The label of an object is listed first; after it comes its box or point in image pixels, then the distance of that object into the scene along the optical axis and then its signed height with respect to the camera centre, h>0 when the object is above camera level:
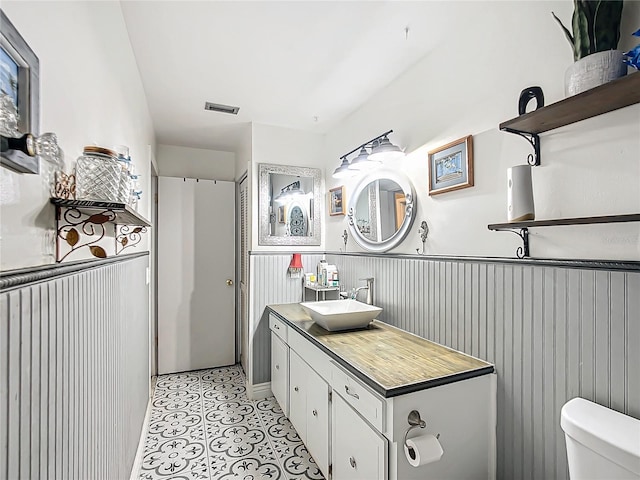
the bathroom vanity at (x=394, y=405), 1.30 -0.72
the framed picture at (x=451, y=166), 1.67 +0.40
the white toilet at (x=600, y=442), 0.89 -0.58
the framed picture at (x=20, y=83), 0.58 +0.31
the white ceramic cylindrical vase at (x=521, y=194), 1.28 +0.18
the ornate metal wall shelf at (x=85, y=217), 0.83 +0.08
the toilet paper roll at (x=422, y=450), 1.20 -0.78
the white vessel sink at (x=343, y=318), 2.02 -0.49
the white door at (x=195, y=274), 3.48 -0.35
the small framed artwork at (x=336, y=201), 2.91 +0.37
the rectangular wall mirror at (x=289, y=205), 3.03 +0.35
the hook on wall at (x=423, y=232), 1.97 +0.06
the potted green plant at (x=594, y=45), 1.02 +0.64
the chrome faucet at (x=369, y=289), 2.43 -0.35
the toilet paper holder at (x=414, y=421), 1.29 -0.71
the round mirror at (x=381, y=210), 2.14 +0.23
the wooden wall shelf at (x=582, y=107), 0.96 +0.45
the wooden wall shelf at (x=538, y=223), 0.98 +0.06
